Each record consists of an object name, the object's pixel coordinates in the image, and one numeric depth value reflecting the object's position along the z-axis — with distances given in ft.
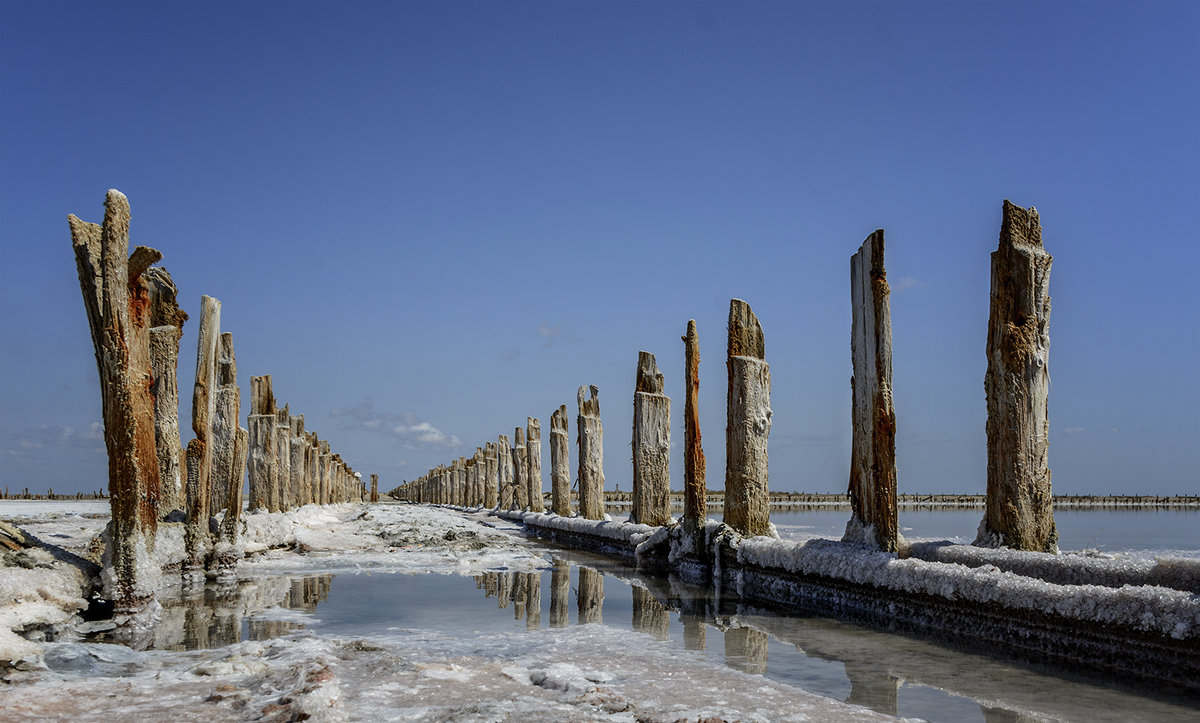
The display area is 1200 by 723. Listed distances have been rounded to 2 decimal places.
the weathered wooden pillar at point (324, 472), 106.93
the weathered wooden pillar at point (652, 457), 44.57
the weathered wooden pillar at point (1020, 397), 22.91
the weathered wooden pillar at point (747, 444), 33.27
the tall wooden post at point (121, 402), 22.65
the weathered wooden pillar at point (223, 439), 38.78
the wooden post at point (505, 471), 97.86
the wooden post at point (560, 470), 62.80
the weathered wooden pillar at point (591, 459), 55.06
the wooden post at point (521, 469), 83.71
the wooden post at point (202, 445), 31.27
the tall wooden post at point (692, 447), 36.35
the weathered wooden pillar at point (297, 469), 74.59
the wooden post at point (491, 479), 112.16
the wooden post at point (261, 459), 55.83
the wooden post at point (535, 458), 74.28
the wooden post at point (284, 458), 64.85
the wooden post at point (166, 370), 27.86
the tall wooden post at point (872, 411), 25.43
